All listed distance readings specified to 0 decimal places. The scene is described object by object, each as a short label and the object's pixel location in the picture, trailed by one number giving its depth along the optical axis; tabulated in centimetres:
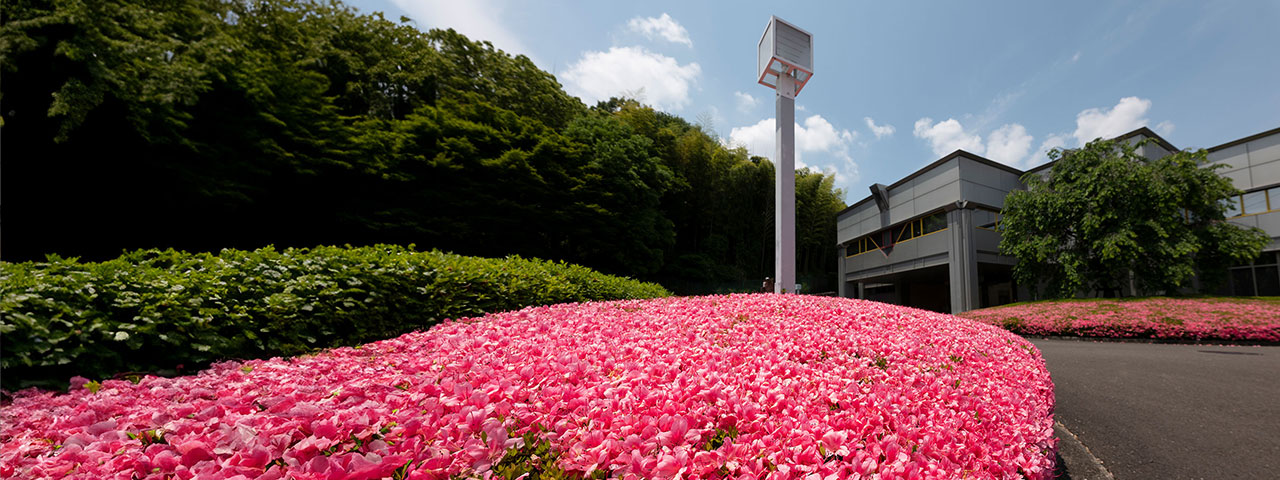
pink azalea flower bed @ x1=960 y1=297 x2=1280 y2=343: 768
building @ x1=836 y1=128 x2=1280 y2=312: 1242
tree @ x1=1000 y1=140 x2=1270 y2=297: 1090
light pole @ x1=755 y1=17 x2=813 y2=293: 859
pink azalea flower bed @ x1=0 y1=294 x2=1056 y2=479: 118
